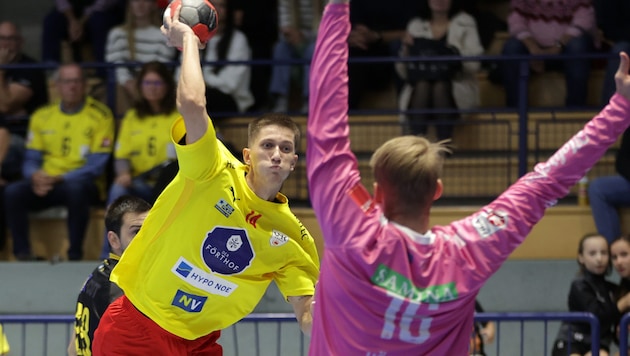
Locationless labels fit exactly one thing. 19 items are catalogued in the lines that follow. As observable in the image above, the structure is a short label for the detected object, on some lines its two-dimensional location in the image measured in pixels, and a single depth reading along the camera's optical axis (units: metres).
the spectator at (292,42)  20.09
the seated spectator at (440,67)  18.97
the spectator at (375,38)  19.95
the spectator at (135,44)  20.03
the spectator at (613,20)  19.72
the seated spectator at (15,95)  19.16
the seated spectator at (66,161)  18.28
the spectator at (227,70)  19.41
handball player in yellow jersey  9.73
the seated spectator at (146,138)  17.97
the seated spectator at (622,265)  15.29
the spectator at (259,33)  20.28
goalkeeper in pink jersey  6.74
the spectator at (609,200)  17.42
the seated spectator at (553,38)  19.39
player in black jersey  11.13
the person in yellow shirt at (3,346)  14.24
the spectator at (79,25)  21.39
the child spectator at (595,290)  14.80
